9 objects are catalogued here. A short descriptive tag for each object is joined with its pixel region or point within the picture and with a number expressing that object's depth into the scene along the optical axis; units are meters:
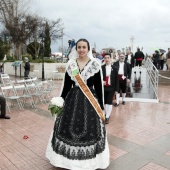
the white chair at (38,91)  8.33
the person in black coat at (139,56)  15.23
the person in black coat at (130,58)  14.43
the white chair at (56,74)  17.09
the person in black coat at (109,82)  6.36
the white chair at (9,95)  7.51
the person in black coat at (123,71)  8.20
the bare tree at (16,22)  22.14
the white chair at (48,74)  17.61
